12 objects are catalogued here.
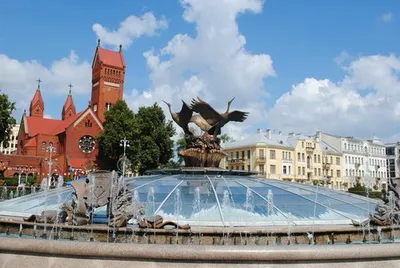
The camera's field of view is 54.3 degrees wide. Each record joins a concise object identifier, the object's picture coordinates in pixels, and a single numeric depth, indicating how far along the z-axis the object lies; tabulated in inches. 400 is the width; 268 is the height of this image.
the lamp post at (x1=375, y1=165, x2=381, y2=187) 2910.9
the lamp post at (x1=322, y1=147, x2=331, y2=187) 2531.3
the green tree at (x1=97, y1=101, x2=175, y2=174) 1844.2
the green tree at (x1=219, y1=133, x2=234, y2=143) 2677.2
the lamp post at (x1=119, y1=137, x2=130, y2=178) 1750.7
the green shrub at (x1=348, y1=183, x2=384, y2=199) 1365.7
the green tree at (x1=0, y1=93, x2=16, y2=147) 1503.4
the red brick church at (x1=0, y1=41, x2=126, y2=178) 2117.4
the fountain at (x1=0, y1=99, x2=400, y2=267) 194.9
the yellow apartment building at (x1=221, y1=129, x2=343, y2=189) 2284.7
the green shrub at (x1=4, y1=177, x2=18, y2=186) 1671.0
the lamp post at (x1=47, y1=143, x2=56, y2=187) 2030.0
